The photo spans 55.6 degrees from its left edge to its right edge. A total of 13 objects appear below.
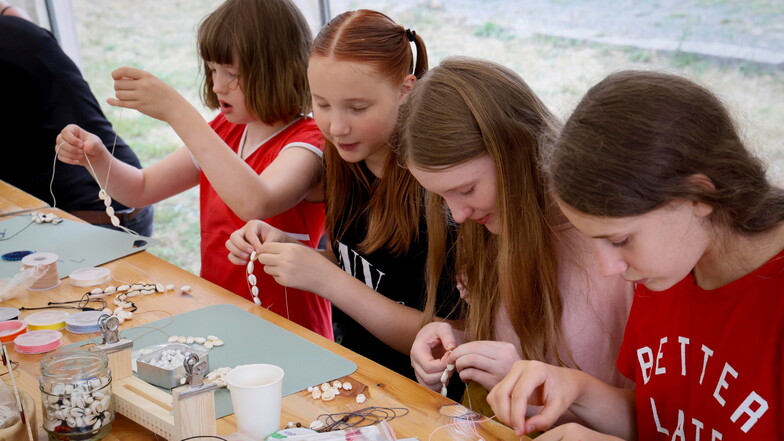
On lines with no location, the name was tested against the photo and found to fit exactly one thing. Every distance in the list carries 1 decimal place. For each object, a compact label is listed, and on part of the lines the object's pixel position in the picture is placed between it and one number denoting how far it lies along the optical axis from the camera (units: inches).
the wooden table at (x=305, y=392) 43.3
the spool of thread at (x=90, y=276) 64.2
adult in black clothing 105.0
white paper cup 40.3
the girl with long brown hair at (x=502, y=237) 49.8
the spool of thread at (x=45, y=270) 63.4
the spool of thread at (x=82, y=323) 56.2
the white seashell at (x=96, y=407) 42.0
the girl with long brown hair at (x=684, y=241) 34.9
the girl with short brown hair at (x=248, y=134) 70.2
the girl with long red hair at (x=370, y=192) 61.5
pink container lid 53.0
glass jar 41.2
